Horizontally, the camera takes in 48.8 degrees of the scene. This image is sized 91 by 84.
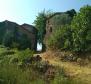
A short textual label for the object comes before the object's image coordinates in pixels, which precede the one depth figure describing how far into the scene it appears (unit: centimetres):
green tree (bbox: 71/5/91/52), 767
